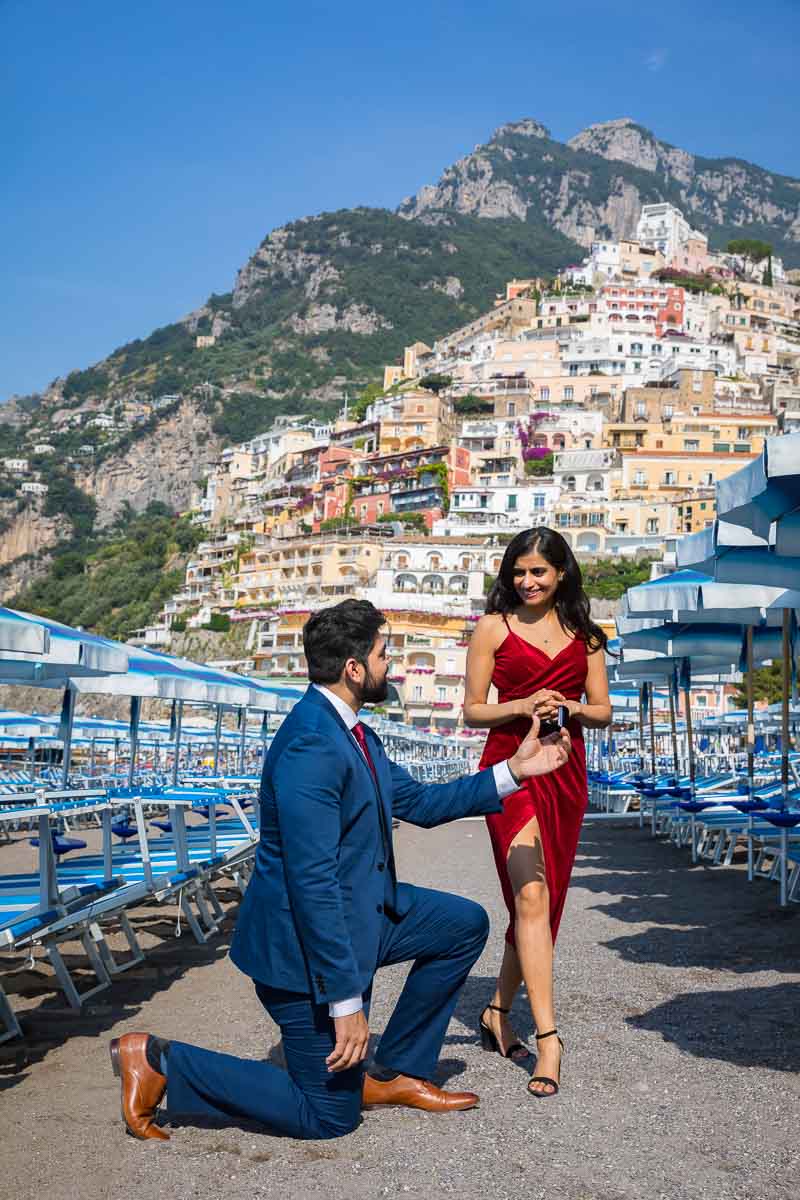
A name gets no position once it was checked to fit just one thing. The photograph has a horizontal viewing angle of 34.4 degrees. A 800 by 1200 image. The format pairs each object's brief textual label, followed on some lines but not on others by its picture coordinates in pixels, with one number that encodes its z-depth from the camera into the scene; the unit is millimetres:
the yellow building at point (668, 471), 81000
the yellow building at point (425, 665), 66312
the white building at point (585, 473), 82250
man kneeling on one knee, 3084
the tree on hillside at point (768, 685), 50125
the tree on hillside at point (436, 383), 102750
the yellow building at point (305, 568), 78250
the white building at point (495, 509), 80625
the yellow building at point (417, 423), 91375
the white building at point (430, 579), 72938
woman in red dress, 3832
